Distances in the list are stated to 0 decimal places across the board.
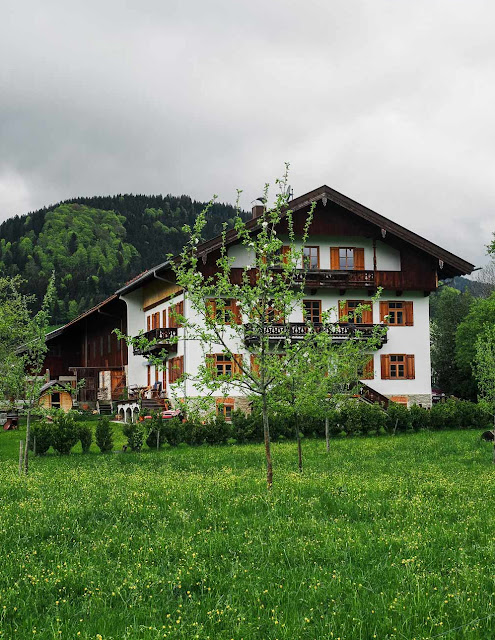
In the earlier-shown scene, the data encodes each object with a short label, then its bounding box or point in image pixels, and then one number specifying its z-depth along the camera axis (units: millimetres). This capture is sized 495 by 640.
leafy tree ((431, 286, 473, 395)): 69062
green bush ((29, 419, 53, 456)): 26250
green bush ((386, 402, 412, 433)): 32750
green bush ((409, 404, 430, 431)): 33312
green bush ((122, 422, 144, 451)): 26906
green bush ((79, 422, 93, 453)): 26938
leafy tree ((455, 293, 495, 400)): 63531
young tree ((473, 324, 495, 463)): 23466
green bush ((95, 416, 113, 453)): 27062
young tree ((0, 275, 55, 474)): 20328
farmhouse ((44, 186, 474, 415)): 40969
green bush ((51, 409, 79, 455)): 26500
